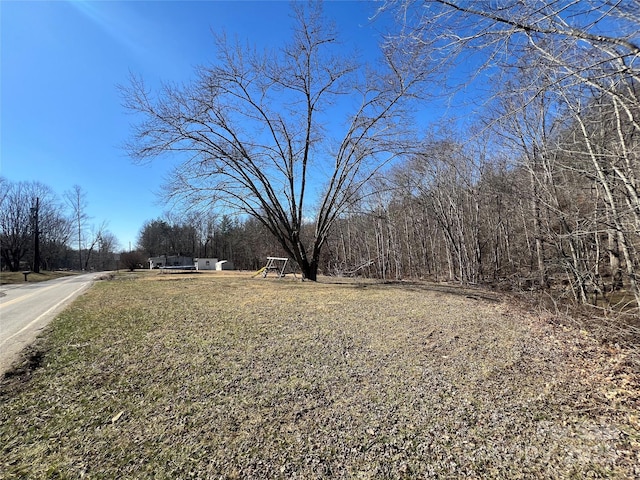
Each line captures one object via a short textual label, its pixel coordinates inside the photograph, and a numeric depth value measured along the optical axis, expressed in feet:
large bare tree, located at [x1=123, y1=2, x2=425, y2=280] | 36.81
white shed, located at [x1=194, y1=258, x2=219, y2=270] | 131.44
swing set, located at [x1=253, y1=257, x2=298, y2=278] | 52.34
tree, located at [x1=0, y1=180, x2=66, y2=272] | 128.26
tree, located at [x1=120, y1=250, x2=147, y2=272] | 115.96
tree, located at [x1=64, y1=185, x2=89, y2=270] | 162.38
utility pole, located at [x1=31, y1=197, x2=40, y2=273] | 100.69
